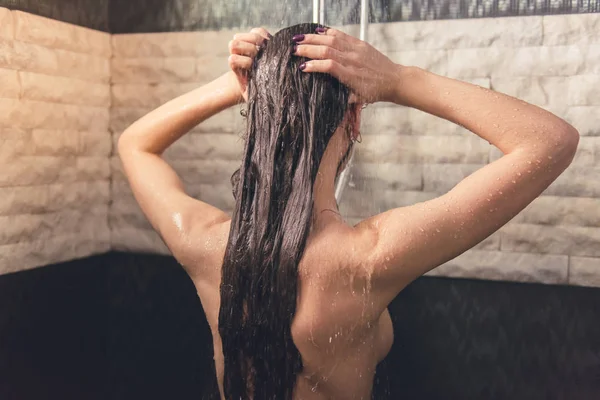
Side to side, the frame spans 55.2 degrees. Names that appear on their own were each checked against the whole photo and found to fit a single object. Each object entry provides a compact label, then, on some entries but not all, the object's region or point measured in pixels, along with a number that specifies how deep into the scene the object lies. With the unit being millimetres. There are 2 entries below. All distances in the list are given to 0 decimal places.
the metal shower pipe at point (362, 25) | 1634
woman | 958
